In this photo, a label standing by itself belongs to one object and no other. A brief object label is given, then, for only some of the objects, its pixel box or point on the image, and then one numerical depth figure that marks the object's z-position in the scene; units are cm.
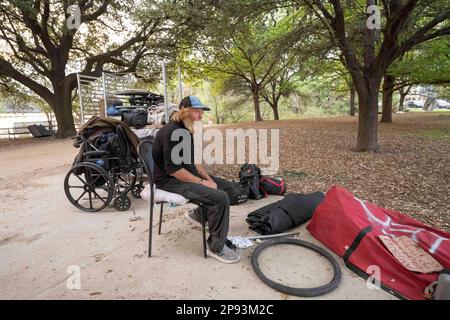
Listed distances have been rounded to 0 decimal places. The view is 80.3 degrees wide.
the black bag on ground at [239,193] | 328
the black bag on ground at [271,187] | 380
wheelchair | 328
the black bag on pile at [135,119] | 464
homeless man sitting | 220
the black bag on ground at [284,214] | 275
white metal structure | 598
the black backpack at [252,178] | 367
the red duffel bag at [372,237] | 187
